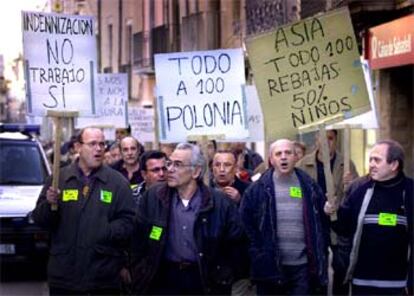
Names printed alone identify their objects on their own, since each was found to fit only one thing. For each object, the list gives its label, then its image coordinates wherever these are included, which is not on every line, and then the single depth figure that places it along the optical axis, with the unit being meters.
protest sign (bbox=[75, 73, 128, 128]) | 17.28
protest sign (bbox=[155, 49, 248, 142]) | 9.11
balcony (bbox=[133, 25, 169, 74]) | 34.34
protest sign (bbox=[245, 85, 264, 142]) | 13.59
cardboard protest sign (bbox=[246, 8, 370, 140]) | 7.86
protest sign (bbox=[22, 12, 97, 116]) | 8.59
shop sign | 16.20
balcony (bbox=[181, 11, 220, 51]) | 29.09
